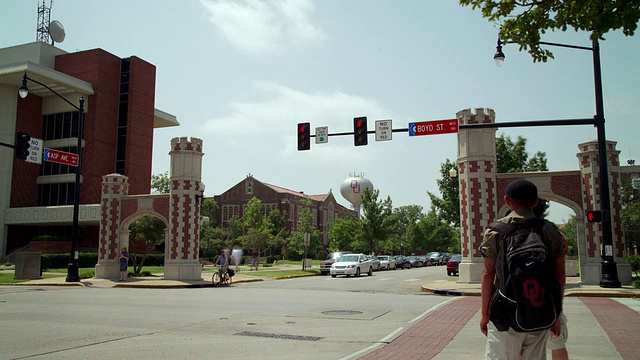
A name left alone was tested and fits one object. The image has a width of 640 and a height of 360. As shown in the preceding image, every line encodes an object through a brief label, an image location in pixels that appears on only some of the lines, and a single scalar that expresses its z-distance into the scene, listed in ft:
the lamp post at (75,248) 82.53
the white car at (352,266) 105.81
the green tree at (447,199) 142.20
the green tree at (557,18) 25.38
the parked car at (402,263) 155.25
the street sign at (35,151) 71.10
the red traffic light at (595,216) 59.36
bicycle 81.34
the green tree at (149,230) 102.22
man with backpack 11.37
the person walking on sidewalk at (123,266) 85.76
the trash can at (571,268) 87.86
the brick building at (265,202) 241.14
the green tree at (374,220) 174.70
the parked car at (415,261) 167.63
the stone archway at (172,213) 89.56
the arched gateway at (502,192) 71.87
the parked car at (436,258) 185.16
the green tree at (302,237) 148.46
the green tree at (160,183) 213.46
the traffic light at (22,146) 68.44
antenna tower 182.29
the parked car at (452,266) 105.91
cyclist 81.92
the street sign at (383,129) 64.64
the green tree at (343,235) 190.80
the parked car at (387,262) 139.03
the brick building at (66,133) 153.48
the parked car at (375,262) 119.55
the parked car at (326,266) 122.11
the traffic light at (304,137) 68.13
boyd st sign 63.26
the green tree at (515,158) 132.16
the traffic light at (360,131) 65.41
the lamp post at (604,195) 60.44
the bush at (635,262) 85.36
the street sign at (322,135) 68.18
